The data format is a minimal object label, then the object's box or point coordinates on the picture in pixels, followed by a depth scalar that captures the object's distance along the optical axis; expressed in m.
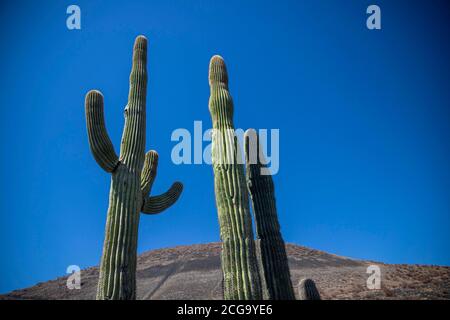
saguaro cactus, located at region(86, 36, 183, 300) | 5.88
